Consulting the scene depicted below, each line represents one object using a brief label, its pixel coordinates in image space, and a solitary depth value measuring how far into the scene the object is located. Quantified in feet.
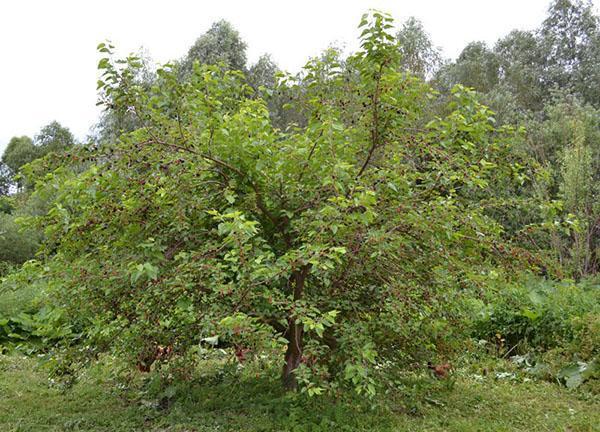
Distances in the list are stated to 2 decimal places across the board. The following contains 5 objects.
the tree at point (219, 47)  60.59
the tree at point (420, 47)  52.70
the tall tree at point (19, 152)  95.14
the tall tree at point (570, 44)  66.39
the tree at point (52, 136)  92.32
